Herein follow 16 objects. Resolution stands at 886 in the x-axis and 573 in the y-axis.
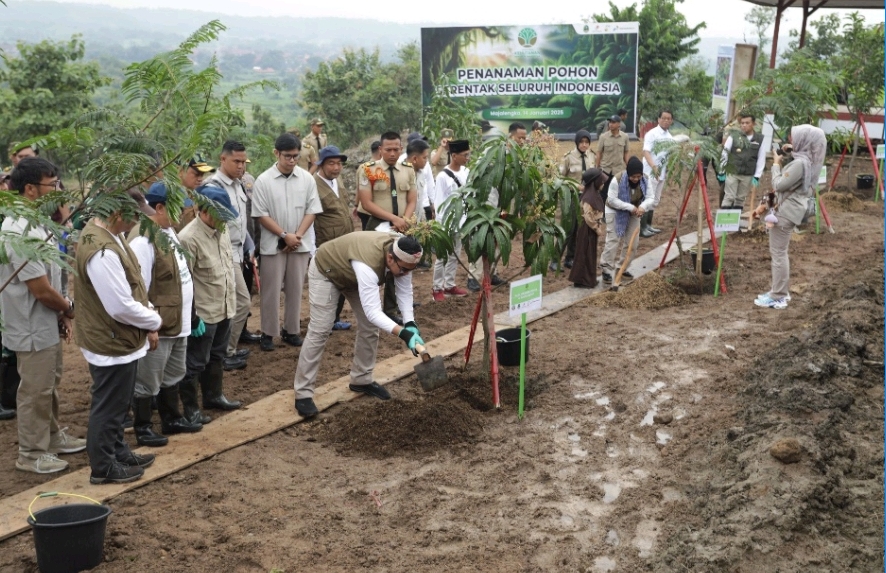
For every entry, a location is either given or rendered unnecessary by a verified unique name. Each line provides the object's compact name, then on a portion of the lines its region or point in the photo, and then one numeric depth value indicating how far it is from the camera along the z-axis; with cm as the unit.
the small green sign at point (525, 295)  624
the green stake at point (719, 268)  970
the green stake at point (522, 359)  637
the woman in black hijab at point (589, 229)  992
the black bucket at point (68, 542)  428
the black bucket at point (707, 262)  1034
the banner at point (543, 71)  1980
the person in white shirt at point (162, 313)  557
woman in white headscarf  879
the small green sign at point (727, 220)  952
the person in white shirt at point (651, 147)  1202
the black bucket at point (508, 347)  746
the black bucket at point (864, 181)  1708
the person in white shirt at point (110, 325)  505
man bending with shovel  605
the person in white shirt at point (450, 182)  966
